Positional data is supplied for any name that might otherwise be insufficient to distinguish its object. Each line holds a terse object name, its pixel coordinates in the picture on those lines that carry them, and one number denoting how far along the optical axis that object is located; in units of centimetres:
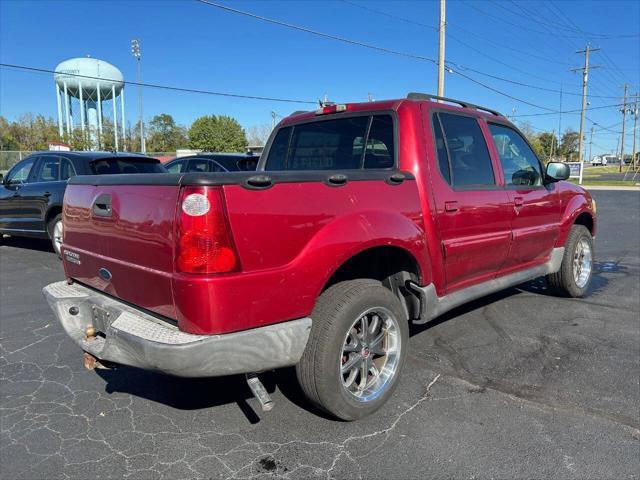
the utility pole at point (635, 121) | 6657
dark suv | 788
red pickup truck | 234
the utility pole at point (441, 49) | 2144
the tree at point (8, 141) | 5282
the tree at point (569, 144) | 8511
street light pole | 4865
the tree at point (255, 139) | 8600
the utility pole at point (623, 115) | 6744
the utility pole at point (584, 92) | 4300
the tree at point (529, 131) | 7078
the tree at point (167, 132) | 7238
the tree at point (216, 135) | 6881
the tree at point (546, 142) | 8088
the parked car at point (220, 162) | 1108
